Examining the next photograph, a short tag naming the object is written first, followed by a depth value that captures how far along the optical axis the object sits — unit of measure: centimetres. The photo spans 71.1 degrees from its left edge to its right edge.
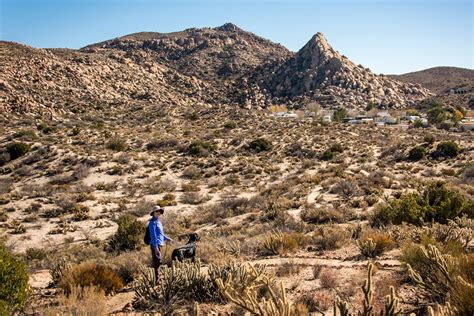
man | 727
